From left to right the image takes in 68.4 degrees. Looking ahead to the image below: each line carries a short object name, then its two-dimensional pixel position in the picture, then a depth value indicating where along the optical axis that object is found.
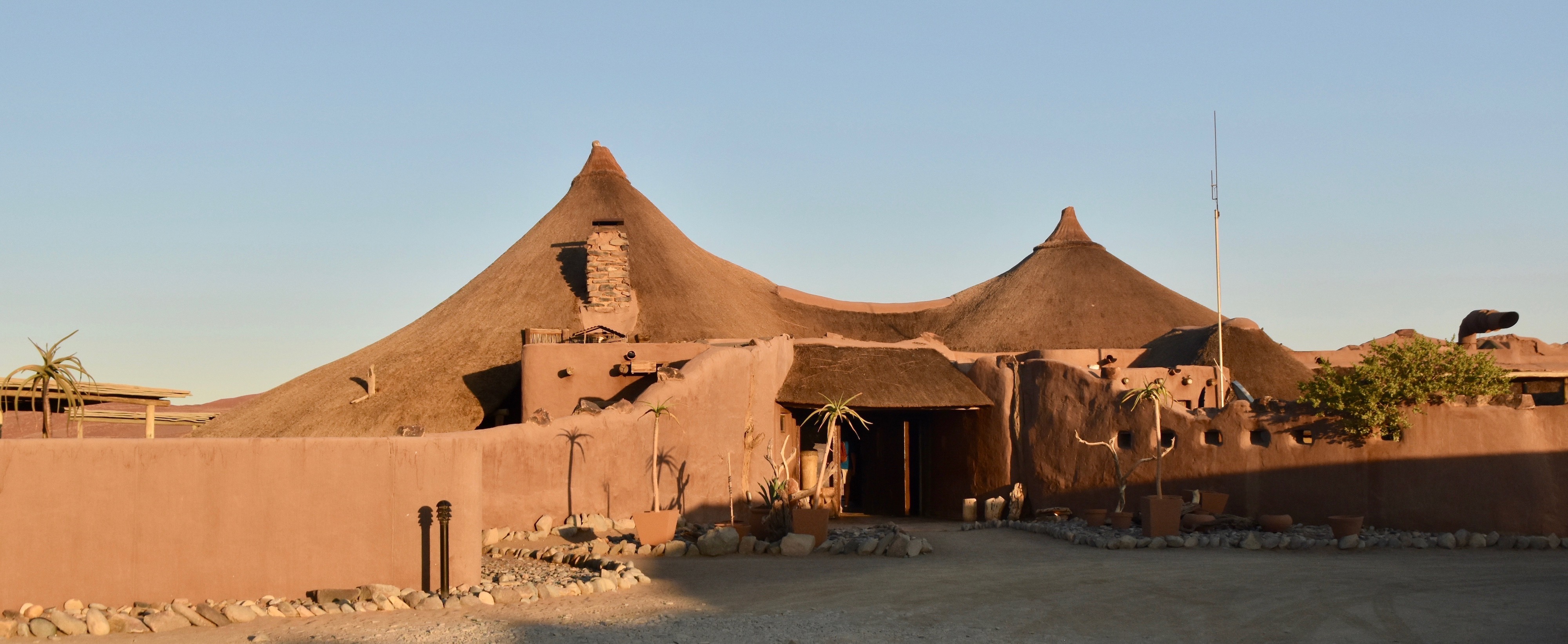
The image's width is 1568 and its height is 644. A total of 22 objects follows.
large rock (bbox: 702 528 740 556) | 15.16
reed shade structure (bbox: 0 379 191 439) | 15.73
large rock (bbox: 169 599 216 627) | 10.41
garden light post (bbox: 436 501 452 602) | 11.49
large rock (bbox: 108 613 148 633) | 10.14
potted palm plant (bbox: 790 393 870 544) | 15.70
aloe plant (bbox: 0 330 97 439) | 13.62
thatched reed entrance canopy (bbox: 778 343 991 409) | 21.59
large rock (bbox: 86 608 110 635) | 10.00
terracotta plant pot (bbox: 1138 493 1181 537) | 16.16
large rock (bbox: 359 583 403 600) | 11.23
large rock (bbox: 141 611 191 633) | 10.16
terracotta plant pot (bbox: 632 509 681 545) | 15.34
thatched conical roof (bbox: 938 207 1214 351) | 35.53
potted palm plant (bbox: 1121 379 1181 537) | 16.17
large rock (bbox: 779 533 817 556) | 15.13
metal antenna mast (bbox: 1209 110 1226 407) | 20.53
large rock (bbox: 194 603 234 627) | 10.41
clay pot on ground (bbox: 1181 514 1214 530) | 16.58
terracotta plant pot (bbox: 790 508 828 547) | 15.68
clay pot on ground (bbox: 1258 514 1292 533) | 16.67
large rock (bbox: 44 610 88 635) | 10.00
